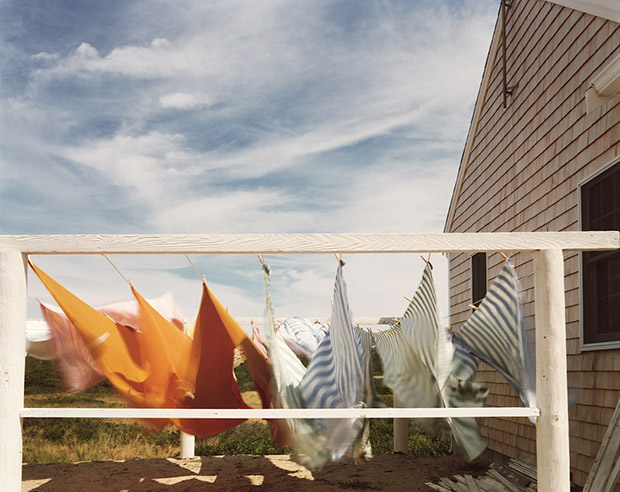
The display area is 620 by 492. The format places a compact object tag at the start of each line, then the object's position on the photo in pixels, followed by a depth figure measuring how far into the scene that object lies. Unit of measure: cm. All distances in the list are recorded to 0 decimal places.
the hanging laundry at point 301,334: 471
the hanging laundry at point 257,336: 458
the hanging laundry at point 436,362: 328
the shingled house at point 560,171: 421
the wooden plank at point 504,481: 485
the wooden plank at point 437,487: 523
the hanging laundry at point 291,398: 323
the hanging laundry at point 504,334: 299
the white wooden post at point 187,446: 682
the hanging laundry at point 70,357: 362
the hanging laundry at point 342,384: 310
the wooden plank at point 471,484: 505
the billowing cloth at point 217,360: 353
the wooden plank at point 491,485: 497
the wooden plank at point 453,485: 521
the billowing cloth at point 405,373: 331
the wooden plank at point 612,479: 345
